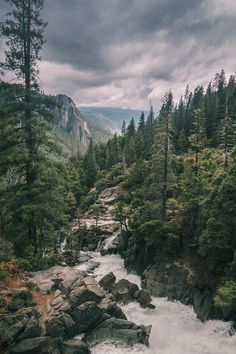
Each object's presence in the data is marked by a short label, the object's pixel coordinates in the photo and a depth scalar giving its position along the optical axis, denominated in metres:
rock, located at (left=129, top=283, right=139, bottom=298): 29.95
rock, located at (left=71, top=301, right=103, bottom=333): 18.19
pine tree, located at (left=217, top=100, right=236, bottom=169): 36.12
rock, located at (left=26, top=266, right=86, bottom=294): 19.09
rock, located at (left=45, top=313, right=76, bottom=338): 16.14
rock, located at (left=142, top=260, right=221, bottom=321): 26.07
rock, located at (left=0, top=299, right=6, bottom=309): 16.16
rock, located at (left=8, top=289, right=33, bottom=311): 16.38
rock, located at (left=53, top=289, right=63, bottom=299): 18.53
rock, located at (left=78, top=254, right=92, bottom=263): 44.79
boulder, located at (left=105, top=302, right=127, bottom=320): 20.20
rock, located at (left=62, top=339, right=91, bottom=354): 16.19
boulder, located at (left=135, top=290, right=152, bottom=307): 28.45
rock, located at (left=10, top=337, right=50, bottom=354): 14.77
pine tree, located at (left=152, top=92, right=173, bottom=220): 36.88
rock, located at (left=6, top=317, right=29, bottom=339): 14.94
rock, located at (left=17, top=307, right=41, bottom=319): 16.04
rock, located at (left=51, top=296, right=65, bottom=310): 17.75
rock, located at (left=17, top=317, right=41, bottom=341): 15.29
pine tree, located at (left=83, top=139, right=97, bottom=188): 89.50
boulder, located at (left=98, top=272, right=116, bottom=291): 31.53
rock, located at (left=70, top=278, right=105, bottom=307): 18.59
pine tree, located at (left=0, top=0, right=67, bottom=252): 20.73
